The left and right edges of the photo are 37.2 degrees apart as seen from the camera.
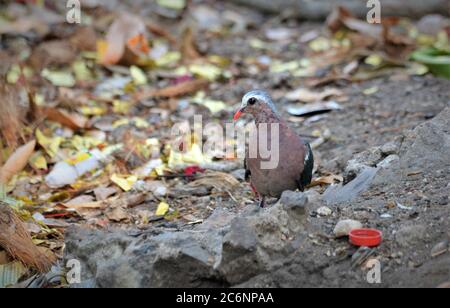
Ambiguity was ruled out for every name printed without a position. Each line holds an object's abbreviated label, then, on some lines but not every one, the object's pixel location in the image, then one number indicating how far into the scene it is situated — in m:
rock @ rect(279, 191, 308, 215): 3.46
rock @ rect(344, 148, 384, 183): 4.35
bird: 4.30
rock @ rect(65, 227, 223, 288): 3.32
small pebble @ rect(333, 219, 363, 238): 3.45
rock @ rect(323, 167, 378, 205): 4.00
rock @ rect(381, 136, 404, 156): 4.56
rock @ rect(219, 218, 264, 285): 3.27
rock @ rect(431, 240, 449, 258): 3.24
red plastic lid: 3.31
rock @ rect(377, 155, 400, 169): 4.25
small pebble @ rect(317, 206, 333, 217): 3.72
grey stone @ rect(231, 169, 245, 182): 5.22
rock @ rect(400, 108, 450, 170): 4.12
